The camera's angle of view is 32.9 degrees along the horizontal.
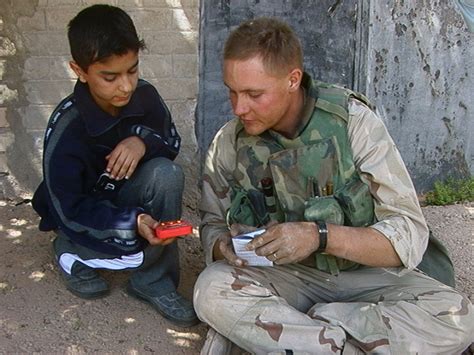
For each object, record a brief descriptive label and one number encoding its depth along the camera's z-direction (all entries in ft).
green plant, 16.69
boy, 10.72
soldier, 9.37
